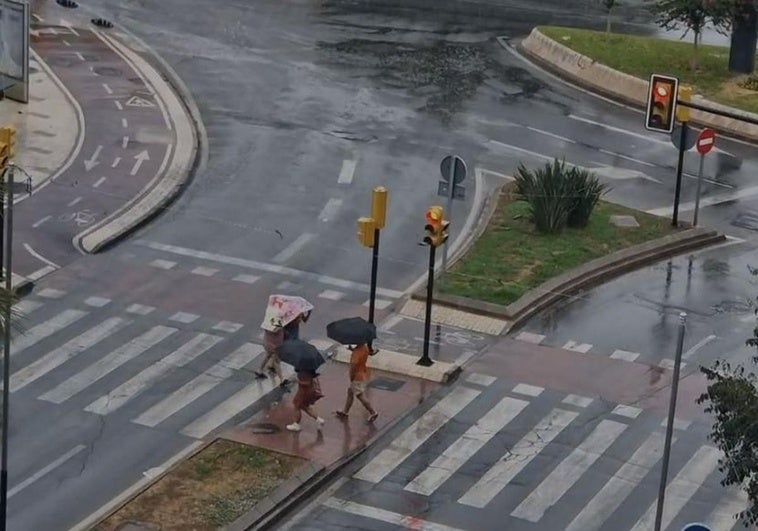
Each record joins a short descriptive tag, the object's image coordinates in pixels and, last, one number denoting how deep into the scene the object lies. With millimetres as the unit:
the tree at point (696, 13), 53406
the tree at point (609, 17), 58572
